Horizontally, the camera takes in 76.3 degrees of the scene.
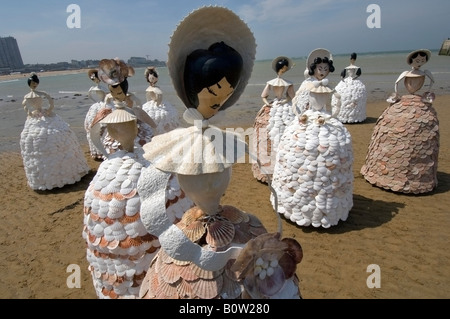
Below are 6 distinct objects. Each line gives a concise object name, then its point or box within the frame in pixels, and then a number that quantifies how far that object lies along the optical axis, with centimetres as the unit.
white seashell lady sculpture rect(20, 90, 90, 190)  513
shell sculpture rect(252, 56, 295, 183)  508
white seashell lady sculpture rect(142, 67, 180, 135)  598
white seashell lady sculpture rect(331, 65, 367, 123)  945
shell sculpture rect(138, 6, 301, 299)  116
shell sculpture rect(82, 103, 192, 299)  201
